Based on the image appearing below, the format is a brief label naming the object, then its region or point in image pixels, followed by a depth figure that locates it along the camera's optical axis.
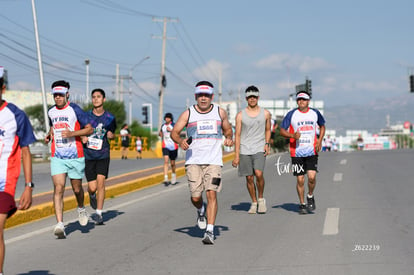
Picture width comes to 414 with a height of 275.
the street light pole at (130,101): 95.79
